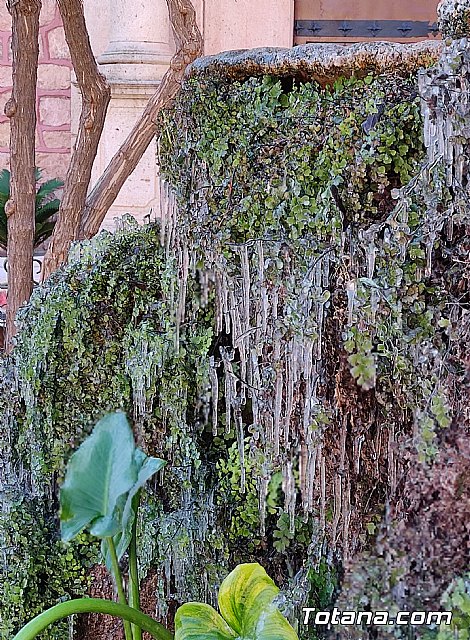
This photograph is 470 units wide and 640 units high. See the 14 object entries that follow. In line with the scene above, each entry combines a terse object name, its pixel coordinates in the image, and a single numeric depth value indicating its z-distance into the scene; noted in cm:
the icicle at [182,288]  204
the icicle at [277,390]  176
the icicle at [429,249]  156
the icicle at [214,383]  202
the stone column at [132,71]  456
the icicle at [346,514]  179
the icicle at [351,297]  159
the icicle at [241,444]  196
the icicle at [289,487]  182
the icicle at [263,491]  188
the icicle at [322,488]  176
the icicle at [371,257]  162
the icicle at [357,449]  175
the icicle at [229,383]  196
